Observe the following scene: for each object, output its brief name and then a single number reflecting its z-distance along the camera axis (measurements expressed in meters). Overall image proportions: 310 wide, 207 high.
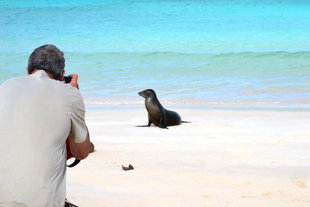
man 4.22
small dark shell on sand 9.29
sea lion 16.00
